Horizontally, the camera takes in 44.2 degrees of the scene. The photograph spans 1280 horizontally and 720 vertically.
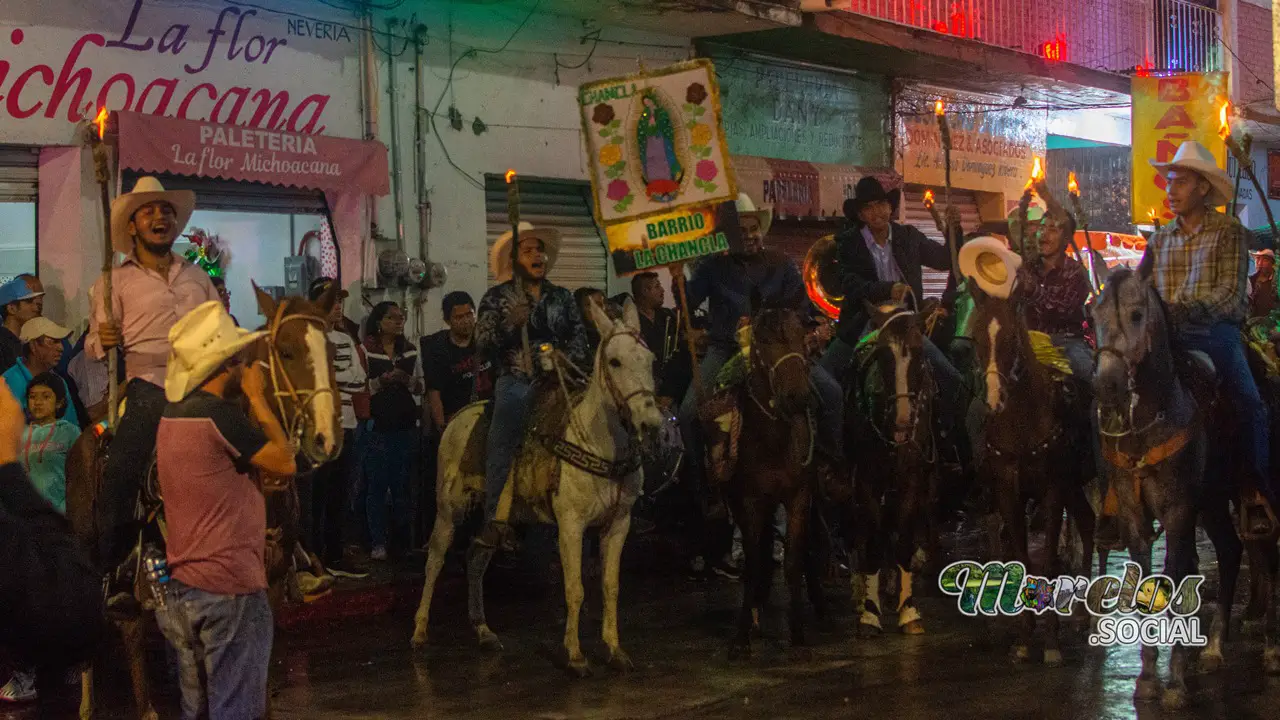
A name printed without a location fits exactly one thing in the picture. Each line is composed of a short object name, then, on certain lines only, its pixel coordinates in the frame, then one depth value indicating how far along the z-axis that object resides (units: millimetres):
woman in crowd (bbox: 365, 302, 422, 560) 13953
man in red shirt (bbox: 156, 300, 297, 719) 6453
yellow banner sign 23391
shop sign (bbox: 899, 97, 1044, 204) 24094
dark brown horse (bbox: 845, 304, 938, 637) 10555
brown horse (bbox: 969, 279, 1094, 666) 9758
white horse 9555
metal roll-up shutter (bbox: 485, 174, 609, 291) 17656
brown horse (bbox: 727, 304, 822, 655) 10289
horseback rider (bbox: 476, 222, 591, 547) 10594
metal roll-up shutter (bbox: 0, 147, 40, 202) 13180
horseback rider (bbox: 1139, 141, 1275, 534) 9477
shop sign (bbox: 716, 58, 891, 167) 20797
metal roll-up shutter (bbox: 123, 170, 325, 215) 14344
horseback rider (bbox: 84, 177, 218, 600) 8203
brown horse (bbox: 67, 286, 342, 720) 7086
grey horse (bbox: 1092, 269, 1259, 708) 8883
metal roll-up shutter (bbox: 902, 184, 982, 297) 24516
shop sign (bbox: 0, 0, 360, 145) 13047
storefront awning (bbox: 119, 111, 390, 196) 13281
